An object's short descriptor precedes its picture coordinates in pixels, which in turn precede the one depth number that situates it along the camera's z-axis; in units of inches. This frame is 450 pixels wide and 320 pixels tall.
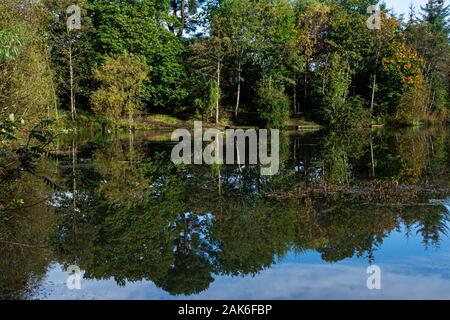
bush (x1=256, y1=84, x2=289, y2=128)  1491.1
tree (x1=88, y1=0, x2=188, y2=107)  1535.4
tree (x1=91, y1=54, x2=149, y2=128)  1321.4
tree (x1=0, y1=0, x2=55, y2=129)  522.0
